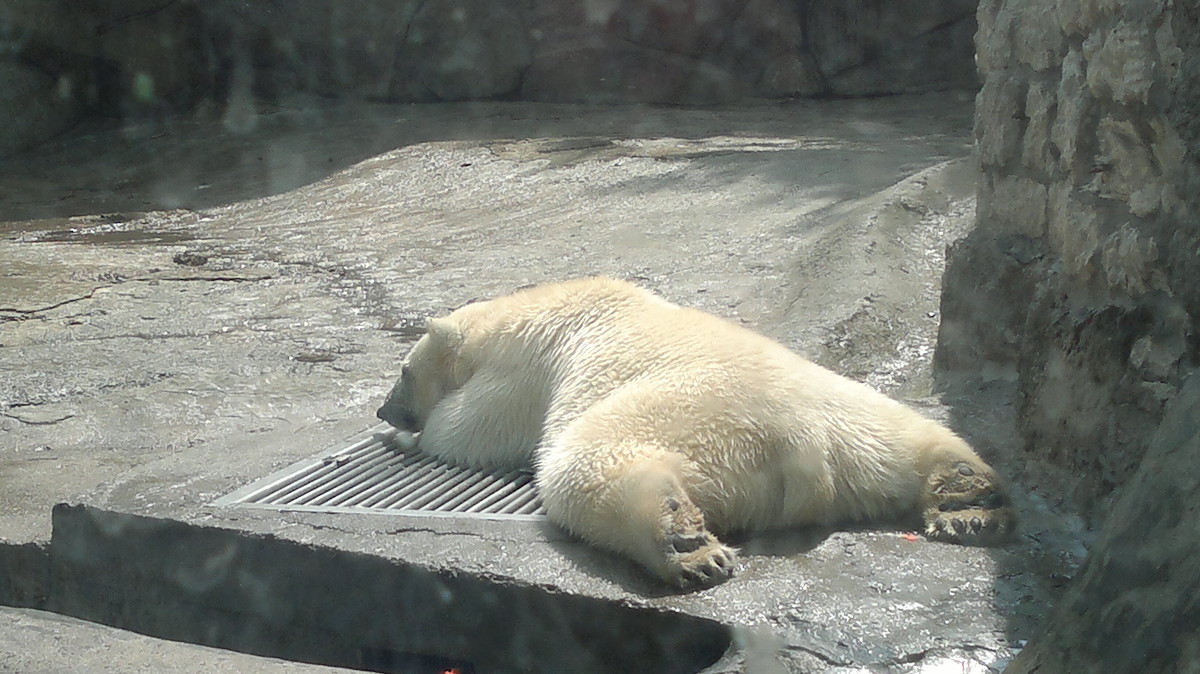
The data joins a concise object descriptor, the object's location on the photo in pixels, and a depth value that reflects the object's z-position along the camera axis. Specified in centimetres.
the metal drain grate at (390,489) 575
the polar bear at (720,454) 473
